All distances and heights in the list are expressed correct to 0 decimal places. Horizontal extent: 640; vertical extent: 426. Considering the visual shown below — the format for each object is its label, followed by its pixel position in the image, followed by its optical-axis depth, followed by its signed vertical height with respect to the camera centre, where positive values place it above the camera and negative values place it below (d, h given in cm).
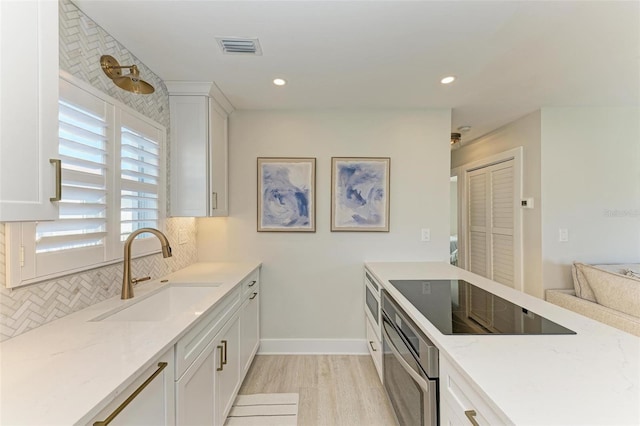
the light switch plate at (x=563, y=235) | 272 -20
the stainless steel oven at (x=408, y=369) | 114 -75
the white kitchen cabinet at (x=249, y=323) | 212 -91
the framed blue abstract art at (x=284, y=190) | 274 +24
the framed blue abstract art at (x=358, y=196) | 273 +18
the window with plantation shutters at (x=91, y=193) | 120 +12
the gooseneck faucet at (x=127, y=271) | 157 -32
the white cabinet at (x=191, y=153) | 229 +51
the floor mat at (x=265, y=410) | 185 -138
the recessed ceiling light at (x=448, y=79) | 209 +104
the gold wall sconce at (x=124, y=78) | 143 +72
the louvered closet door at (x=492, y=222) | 322 -10
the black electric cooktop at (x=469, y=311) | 117 -49
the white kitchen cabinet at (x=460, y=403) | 80 -62
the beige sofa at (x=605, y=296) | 188 -64
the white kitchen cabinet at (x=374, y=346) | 211 -110
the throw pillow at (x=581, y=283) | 231 -60
